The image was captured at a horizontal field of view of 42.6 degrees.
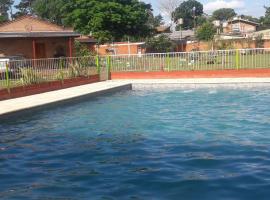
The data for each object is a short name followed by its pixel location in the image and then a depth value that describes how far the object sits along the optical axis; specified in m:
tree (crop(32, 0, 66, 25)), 62.74
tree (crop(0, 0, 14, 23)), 78.08
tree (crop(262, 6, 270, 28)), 67.96
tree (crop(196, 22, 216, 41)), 41.51
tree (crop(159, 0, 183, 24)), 52.21
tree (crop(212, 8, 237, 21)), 111.69
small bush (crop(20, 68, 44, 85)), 13.62
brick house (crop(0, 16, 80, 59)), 25.08
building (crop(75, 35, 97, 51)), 35.36
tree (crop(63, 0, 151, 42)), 38.31
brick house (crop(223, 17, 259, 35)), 65.84
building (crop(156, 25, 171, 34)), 65.86
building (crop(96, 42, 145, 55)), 38.16
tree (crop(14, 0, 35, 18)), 80.02
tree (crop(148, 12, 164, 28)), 88.63
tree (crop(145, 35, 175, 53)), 36.78
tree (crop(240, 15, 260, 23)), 89.16
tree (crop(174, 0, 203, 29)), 92.91
